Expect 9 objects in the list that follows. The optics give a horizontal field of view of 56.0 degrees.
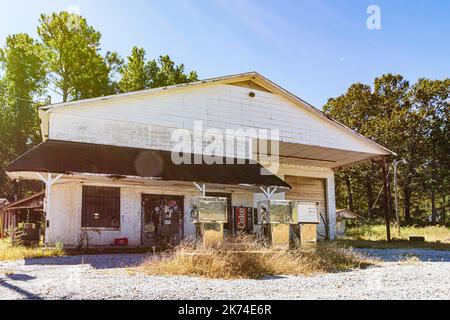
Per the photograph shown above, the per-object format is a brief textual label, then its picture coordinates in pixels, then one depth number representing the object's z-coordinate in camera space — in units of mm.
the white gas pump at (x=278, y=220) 12977
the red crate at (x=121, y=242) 16531
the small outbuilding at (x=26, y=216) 16688
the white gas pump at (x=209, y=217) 12203
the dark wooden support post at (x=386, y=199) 20816
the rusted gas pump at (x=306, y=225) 13188
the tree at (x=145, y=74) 38219
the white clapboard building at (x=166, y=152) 15453
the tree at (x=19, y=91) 36562
